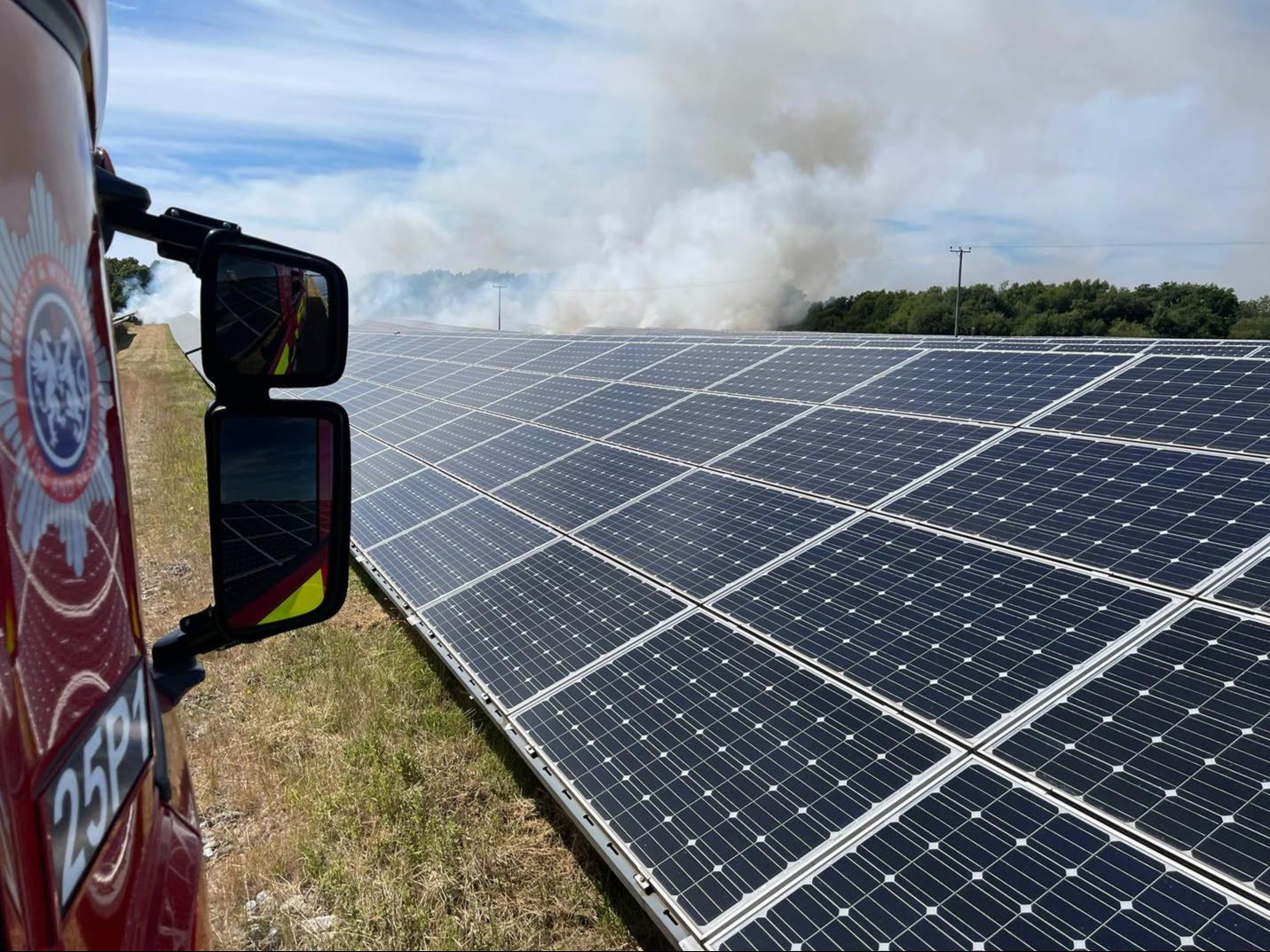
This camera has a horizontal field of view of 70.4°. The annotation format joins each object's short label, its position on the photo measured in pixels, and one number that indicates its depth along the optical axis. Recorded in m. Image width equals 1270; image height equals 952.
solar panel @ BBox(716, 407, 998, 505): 7.61
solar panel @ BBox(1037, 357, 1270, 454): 6.82
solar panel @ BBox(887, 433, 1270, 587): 5.61
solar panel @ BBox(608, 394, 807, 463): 9.56
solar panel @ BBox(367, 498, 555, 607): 8.53
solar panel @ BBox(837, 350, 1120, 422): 8.41
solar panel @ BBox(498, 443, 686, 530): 8.89
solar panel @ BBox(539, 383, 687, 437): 11.44
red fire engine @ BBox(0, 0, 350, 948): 1.38
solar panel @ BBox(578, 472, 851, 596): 7.00
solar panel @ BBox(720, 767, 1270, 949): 3.63
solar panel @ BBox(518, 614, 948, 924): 4.49
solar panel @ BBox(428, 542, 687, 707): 6.57
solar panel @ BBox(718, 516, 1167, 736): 5.04
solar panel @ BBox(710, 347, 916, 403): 10.60
